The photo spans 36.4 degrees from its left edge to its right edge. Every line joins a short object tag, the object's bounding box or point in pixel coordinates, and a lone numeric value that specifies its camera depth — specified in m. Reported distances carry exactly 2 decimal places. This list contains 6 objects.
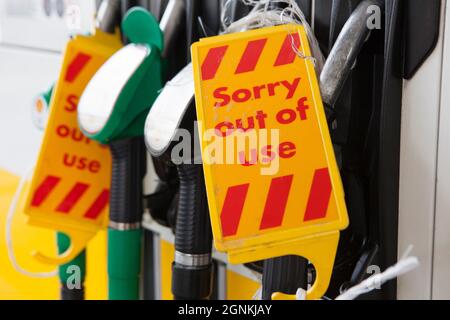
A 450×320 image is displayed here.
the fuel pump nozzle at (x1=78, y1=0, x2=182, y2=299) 0.81
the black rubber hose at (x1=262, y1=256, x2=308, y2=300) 0.62
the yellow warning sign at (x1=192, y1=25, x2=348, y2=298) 0.56
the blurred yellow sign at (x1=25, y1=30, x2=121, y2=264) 0.92
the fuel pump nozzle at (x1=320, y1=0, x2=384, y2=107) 0.64
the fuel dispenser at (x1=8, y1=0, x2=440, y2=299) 0.56
